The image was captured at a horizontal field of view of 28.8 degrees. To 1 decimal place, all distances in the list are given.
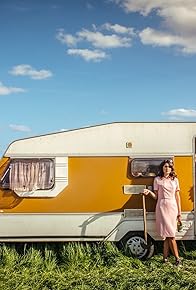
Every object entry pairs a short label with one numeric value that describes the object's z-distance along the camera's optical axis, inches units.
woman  278.8
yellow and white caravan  289.4
